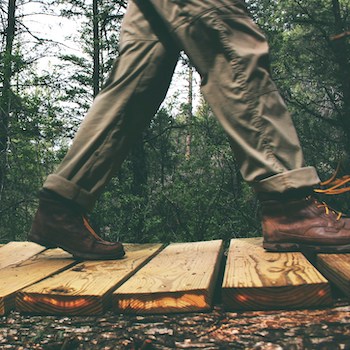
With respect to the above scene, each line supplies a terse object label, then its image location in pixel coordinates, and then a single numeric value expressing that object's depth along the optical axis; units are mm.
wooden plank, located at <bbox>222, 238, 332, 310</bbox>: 1148
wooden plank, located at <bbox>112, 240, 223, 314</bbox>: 1201
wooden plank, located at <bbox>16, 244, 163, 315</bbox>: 1249
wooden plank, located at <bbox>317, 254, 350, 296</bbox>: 1207
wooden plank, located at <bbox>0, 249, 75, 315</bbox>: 1331
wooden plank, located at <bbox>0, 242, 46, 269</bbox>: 2125
